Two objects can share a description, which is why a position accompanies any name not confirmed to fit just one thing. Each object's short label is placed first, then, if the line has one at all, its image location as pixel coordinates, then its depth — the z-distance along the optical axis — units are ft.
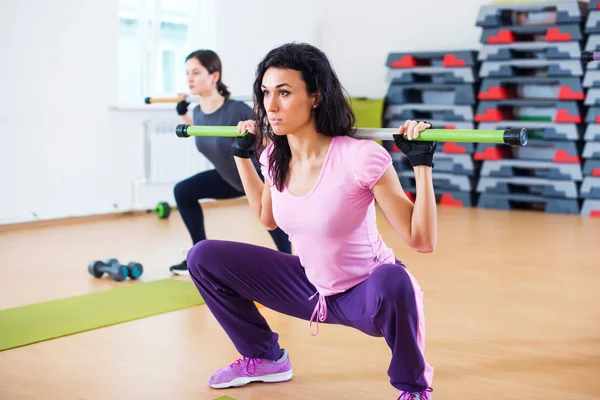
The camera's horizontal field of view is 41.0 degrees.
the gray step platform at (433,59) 22.17
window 20.08
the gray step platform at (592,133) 20.53
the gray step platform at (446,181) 22.29
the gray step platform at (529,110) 20.86
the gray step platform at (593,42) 20.38
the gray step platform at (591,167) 20.56
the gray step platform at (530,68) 20.75
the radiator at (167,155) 20.31
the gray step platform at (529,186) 20.93
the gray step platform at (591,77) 20.43
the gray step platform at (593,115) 20.53
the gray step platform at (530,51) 20.72
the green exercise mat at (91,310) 9.73
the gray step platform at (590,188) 20.51
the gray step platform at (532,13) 20.63
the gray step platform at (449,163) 22.20
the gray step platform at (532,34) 20.65
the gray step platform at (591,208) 20.52
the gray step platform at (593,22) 20.29
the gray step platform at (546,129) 20.79
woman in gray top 12.25
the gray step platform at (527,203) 20.93
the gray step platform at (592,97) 20.51
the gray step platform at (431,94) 22.27
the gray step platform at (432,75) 22.25
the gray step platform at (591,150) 20.57
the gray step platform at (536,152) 20.87
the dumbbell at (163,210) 19.38
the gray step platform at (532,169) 20.85
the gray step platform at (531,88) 20.80
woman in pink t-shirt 6.51
